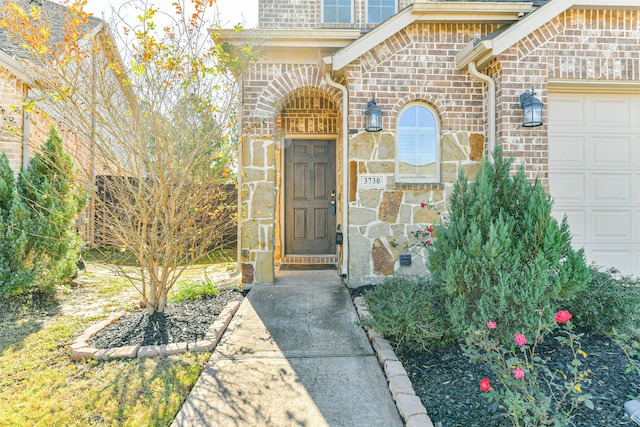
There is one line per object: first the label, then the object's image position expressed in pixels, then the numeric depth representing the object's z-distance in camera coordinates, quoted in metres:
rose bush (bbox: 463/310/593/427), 2.01
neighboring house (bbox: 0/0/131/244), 6.68
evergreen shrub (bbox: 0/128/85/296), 4.94
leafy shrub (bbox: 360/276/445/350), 3.24
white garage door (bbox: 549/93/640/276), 5.55
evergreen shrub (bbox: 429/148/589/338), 2.90
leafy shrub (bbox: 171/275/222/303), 4.94
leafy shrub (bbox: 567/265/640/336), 3.31
